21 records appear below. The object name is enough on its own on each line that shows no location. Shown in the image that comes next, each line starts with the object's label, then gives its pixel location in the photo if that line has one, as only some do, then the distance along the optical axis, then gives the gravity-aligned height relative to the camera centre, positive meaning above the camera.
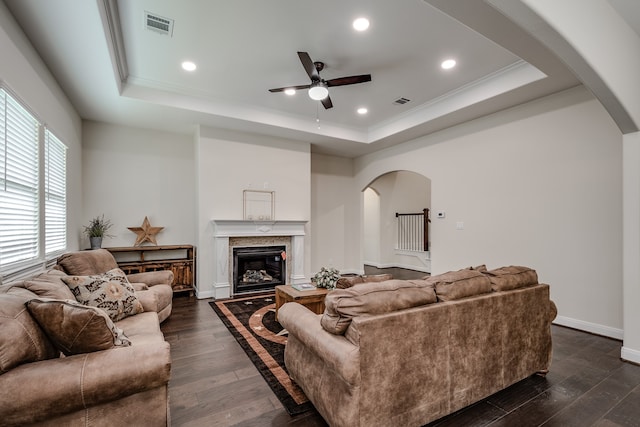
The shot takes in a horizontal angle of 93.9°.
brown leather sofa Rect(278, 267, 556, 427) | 1.64 -0.80
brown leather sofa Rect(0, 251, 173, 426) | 1.29 -0.73
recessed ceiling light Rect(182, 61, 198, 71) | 3.74 +1.94
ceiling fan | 3.48 +1.63
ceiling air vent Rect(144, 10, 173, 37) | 2.88 +1.95
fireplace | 5.24 -0.46
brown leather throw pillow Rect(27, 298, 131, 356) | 1.50 -0.54
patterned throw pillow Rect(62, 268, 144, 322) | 2.50 -0.66
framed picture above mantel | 5.64 +0.25
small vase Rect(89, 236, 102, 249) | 4.75 -0.37
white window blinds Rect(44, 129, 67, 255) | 3.36 +0.30
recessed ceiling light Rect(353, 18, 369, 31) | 2.93 +1.93
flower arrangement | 3.74 -0.77
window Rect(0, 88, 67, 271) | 2.40 +0.30
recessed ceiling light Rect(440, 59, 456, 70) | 3.67 +1.92
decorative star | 5.34 -0.25
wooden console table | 4.98 -0.75
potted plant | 4.76 -0.18
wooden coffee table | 3.42 -0.93
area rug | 2.27 -1.34
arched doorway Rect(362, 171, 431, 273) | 8.75 +0.27
